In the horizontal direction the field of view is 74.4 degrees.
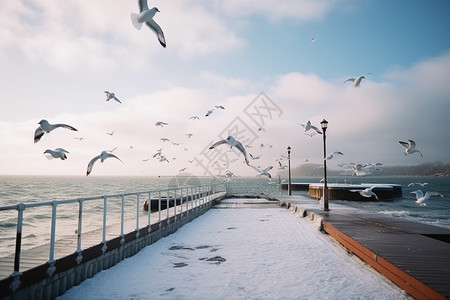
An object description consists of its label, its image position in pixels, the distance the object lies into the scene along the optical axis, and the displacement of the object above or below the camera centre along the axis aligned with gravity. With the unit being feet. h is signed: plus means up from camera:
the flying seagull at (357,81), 42.25 +13.80
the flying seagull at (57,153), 26.86 +2.09
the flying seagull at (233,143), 29.79 +3.54
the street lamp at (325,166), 51.52 +2.02
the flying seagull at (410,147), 38.73 +3.95
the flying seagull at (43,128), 23.89 +3.89
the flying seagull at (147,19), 23.84 +12.89
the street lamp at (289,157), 94.29 +6.28
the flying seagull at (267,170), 48.04 +1.13
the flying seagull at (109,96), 39.22 +10.67
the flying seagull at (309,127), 49.24 +8.27
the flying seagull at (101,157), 31.13 +2.07
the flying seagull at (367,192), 46.84 -2.48
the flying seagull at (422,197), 42.40 -2.89
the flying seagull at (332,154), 48.37 +3.76
